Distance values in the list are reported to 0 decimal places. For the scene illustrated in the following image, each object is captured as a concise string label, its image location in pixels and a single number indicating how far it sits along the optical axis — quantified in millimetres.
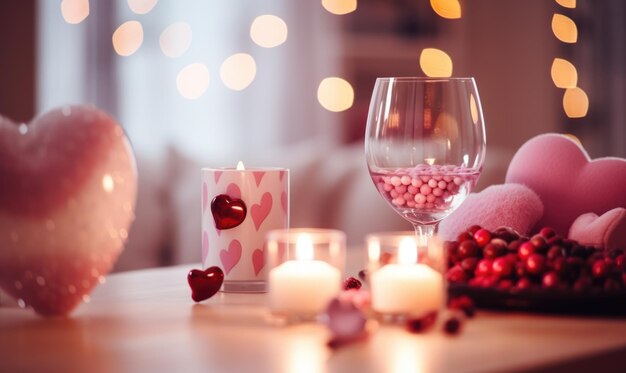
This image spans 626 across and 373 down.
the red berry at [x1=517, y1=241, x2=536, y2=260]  996
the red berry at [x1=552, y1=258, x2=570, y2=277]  981
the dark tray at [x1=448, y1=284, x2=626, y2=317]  957
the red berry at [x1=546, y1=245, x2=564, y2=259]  994
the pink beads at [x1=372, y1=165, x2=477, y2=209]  1092
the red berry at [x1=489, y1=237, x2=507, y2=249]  1020
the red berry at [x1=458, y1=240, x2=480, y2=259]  1024
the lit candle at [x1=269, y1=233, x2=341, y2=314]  927
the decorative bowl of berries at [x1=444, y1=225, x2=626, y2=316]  962
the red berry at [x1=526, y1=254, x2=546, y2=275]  982
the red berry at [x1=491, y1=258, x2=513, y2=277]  990
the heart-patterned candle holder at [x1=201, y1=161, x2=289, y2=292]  1078
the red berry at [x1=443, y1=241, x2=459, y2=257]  1034
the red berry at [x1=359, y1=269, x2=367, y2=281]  1050
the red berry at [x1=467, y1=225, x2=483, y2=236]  1056
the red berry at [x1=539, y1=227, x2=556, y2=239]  1055
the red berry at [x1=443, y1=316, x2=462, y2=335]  903
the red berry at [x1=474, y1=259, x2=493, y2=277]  1000
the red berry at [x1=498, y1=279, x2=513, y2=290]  978
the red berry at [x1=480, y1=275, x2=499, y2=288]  985
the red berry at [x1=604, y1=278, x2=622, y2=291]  973
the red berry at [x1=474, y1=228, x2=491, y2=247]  1037
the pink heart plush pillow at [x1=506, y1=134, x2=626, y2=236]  1223
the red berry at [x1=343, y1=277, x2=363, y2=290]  1048
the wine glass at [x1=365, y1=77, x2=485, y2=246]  1094
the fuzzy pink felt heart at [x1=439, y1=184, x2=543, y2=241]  1181
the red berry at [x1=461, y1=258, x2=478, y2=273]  1013
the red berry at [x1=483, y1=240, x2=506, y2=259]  1012
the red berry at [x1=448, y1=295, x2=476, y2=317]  960
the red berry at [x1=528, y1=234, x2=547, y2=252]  1005
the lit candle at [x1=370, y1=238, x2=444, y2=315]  922
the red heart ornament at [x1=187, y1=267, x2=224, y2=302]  1041
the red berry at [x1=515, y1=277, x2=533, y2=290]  978
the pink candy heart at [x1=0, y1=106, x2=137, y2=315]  929
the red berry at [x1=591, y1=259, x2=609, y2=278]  983
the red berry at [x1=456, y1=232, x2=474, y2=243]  1041
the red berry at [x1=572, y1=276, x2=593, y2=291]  974
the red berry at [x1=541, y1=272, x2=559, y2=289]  976
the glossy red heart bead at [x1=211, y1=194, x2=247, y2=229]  1073
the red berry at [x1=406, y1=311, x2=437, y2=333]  906
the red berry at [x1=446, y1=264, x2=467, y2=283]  1008
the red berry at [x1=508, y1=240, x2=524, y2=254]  1016
